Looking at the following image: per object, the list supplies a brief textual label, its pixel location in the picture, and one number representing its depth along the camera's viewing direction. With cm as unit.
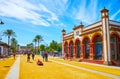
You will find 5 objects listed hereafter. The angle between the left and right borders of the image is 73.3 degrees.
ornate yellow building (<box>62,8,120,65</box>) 1244
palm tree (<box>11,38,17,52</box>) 5559
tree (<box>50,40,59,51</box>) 3846
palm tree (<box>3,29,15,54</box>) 4258
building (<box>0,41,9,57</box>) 2720
